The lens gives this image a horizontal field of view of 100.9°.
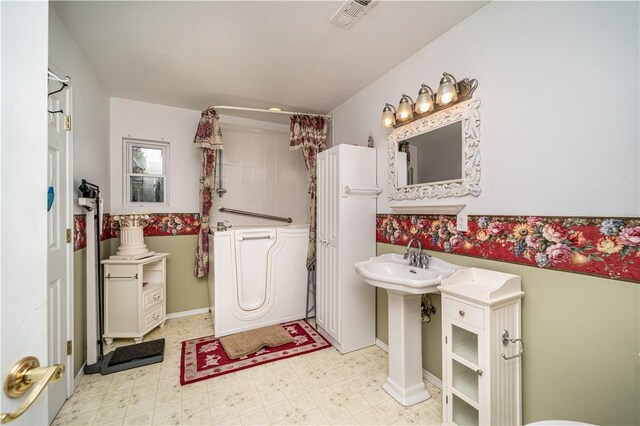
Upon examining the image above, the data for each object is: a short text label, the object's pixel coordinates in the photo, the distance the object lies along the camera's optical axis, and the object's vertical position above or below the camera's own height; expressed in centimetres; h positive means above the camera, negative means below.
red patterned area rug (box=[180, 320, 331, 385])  203 -122
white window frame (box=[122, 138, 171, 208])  288 +52
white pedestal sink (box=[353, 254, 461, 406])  172 -84
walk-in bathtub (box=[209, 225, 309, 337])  258 -66
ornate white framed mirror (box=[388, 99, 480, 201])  163 +40
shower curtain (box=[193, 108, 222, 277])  282 +46
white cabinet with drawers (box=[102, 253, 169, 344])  238 -79
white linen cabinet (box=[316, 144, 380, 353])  229 -24
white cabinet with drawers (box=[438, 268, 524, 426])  127 -70
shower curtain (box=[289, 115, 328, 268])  280 +77
